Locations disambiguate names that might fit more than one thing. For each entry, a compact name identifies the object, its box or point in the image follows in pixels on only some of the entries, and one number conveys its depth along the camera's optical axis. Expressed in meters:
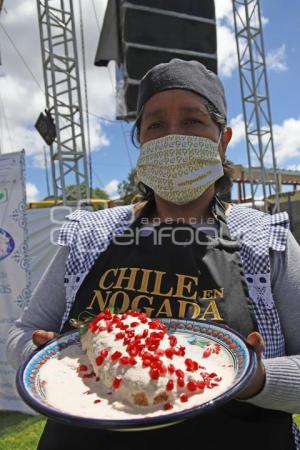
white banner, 3.37
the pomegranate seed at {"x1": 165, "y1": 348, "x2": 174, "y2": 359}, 0.90
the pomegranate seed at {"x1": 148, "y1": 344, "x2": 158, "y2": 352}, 0.91
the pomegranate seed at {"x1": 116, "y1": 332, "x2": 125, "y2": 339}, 0.97
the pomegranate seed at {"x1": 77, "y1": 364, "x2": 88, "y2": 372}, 0.98
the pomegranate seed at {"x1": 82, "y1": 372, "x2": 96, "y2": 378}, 0.96
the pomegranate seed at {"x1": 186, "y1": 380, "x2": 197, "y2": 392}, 0.82
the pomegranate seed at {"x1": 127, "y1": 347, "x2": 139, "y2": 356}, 0.91
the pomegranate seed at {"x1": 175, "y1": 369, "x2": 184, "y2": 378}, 0.84
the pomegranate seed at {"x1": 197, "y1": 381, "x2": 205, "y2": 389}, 0.83
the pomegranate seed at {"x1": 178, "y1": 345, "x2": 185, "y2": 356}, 0.92
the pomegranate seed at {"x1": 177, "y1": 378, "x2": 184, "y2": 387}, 0.83
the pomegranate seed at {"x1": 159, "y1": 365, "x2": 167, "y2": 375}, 0.84
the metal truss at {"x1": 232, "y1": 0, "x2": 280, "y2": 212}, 9.07
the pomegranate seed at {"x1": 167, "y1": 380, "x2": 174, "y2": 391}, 0.82
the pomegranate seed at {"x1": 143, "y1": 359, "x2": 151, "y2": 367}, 0.86
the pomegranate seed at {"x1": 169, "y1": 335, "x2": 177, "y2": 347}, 0.95
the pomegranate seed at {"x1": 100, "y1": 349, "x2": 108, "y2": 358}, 0.94
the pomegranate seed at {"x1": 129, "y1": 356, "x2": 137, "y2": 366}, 0.88
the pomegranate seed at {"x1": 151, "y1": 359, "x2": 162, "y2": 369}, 0.85
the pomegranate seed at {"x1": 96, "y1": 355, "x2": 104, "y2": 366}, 0.93
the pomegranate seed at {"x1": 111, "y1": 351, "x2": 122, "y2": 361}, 0.91
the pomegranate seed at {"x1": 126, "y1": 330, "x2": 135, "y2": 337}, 0.96
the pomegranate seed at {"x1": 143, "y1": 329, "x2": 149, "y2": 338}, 0.96
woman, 1.01
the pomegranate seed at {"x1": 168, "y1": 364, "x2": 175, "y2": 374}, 0.85
